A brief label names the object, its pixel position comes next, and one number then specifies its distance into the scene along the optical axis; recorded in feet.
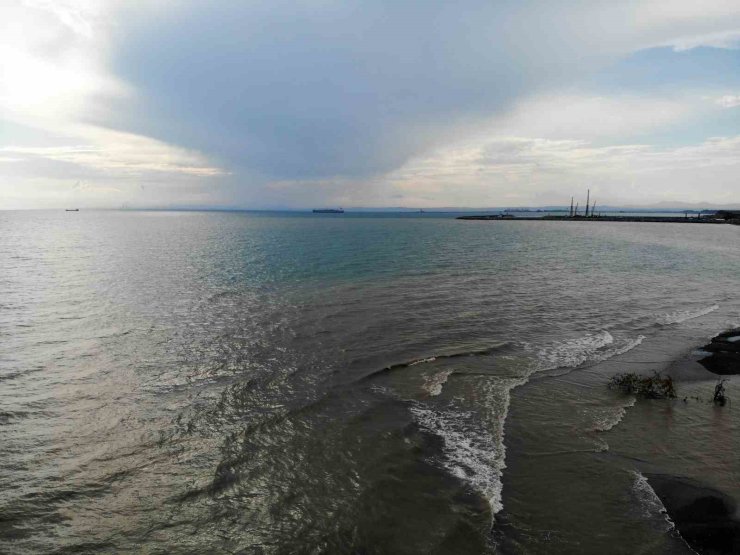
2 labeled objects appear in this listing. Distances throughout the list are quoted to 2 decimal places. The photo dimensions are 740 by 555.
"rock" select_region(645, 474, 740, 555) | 25.39
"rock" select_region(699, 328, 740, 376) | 55.98
